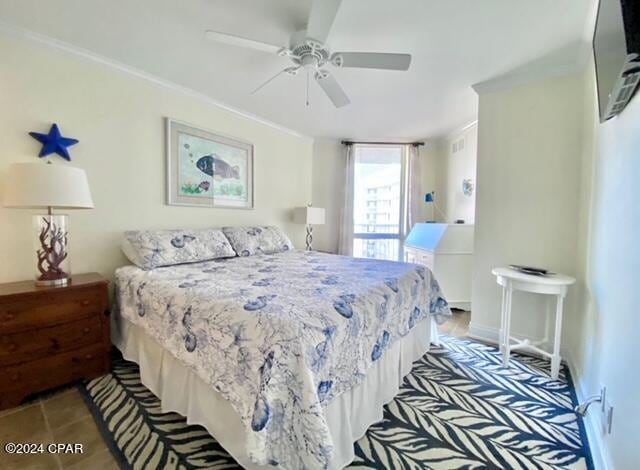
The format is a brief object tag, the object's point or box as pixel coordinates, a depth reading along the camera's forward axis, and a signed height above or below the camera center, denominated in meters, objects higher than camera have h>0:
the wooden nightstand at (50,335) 1.69 -0.80
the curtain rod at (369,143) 4.69 +1.27
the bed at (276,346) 1.08 -0.64
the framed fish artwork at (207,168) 2.82 +0.52
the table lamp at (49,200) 1.78 +0.08
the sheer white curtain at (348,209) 4.69 +0.15
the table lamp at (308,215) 4.02 +0.04
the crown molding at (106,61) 1.95 +1.25
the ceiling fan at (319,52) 1.62 +1.09
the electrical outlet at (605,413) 1.27 -0.88
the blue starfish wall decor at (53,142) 2.06 +0.52
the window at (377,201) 4.76 +0.31
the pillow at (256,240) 3.01 -0.26
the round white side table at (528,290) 2.05 -0.51
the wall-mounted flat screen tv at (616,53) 0.93 +0.65
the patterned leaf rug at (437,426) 1.38 -1.17
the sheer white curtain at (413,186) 4.61 +0.55
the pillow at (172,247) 2.29 -0.28
